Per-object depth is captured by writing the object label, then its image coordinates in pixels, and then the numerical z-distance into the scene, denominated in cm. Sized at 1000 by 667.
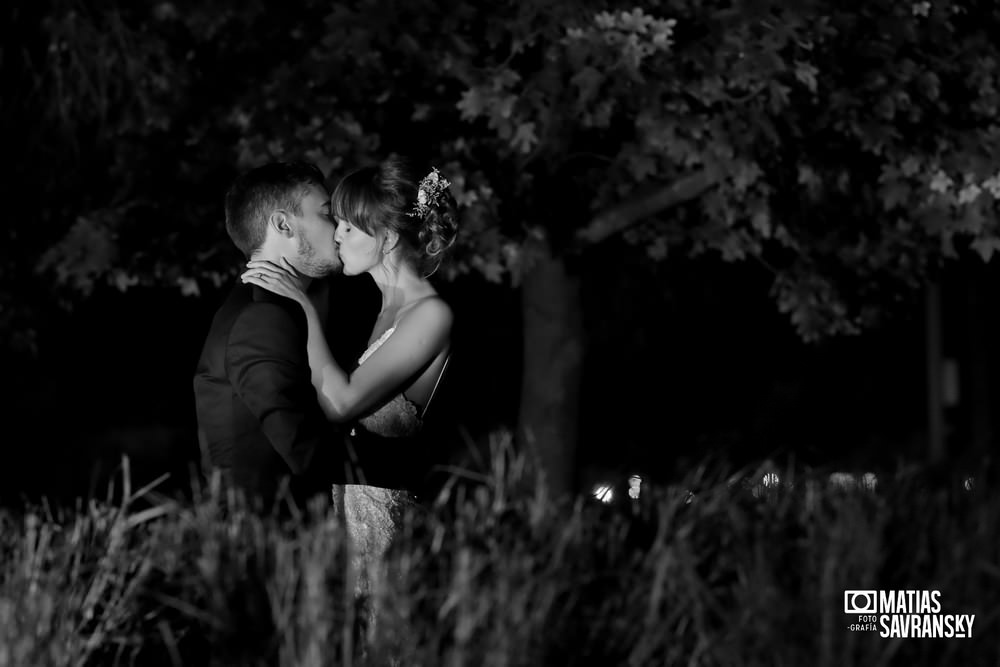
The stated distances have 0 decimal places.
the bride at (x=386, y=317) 488
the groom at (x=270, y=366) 463
